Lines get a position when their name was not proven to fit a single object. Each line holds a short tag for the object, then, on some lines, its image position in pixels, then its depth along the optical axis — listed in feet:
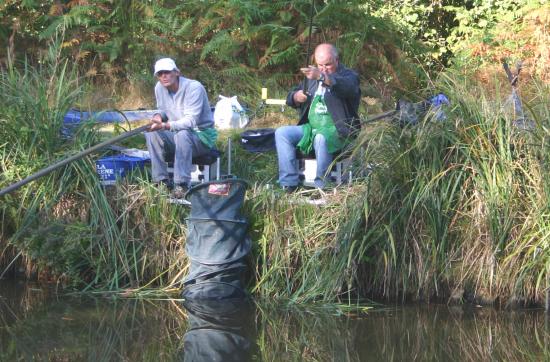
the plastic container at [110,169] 51.11
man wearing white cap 50.90
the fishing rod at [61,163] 44.37
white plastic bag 62.28
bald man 50.93
